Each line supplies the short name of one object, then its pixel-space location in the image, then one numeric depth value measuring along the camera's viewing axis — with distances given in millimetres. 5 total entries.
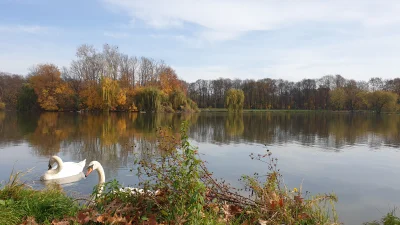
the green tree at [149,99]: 46219
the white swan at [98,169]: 5941
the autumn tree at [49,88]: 46875
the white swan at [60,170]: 7411
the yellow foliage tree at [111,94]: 44531
